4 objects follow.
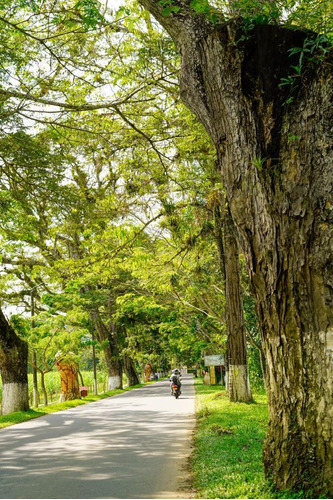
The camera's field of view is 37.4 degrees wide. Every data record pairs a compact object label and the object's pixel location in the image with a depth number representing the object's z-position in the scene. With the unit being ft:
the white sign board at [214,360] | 70.68
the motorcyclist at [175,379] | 69.07
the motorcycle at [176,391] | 68.80
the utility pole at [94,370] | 85.13
